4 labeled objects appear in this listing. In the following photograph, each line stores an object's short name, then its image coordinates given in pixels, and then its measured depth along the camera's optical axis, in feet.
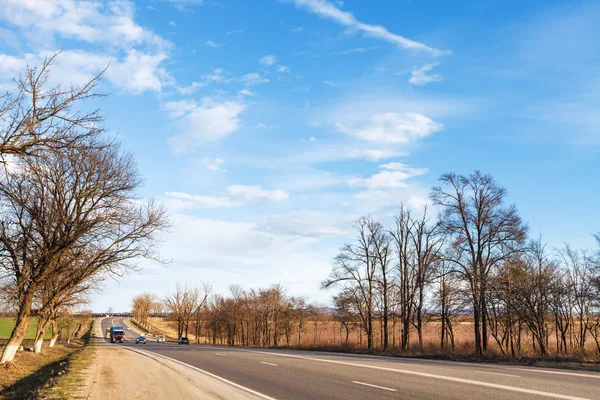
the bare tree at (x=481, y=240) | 101.04
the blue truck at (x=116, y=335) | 265.75
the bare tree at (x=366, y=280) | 152.87
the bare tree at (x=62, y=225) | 68.49
